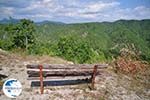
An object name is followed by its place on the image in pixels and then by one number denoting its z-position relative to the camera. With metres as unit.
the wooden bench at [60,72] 4.00
